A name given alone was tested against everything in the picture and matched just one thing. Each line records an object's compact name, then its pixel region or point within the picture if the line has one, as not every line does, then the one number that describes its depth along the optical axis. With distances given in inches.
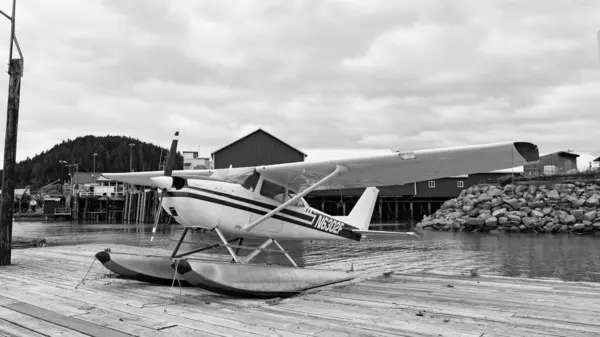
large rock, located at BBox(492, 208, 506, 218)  1075.3
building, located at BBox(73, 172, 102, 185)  3234.3
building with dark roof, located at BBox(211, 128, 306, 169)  1419.8
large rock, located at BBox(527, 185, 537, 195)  1149.5
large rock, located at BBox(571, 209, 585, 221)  990.2
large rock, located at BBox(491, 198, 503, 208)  1141.1
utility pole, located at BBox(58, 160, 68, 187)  4574.1
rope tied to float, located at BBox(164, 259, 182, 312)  185.3
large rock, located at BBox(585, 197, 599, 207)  1023.0
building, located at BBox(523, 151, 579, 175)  1782.1
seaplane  216.8
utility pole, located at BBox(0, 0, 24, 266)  323.9
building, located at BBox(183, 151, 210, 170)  1721.2
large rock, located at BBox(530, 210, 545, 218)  1033.3
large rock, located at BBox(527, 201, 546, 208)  1084.5
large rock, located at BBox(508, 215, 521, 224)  1034.1
